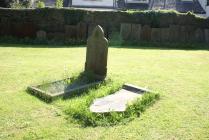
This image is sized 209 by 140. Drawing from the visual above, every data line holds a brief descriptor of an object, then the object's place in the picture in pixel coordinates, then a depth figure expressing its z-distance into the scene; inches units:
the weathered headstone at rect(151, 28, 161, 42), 554.1
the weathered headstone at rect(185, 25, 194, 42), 562.9
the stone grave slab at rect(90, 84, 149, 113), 185.8
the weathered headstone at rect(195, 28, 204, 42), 567.0
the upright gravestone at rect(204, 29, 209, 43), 567.5
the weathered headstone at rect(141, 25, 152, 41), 553.7
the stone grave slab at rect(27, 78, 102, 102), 210.1
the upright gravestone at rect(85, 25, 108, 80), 247.9
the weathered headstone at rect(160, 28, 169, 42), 555.0
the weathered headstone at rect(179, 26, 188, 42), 559.3
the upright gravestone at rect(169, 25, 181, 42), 556.9
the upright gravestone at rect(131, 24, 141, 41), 550.0
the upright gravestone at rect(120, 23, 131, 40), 546.3
